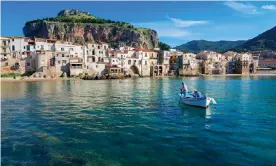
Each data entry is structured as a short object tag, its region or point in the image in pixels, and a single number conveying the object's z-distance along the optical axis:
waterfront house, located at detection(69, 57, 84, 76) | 74.44
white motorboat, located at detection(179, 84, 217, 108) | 21.29
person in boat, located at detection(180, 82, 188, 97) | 24.47
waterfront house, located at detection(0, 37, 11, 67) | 72.38
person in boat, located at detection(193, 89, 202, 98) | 22.72
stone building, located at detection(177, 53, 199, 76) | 102.46
